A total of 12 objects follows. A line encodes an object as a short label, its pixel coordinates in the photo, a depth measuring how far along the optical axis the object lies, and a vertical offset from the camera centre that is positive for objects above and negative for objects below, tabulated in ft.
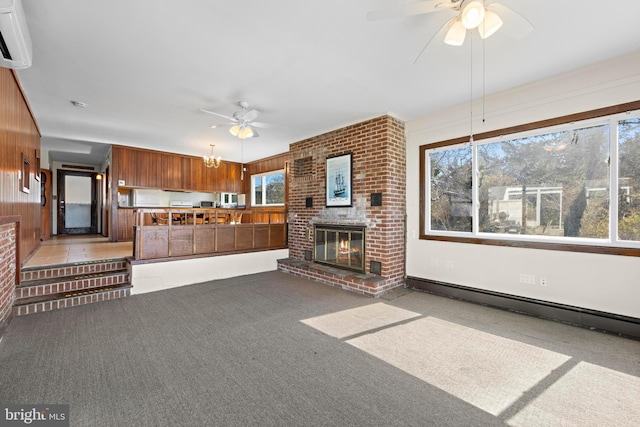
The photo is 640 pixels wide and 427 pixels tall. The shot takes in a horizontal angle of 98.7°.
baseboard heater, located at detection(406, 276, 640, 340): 9.15 -3.74
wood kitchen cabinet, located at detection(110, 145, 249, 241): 22.24 +3.47
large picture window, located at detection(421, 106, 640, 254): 9.47 +1.14
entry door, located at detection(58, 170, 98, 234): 29.40 +1.10
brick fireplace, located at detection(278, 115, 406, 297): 14.24 +0.25
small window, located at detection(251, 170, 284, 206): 25.94 +2.39
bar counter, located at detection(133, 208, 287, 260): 14.87 -1.44
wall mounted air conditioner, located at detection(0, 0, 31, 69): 5.98 +4.28
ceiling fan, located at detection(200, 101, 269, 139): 13.15 +4.43
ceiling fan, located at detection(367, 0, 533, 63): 5.98 +4.45
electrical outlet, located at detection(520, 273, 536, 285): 11.09 -2.69
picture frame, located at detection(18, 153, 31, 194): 12.44 +1.81
